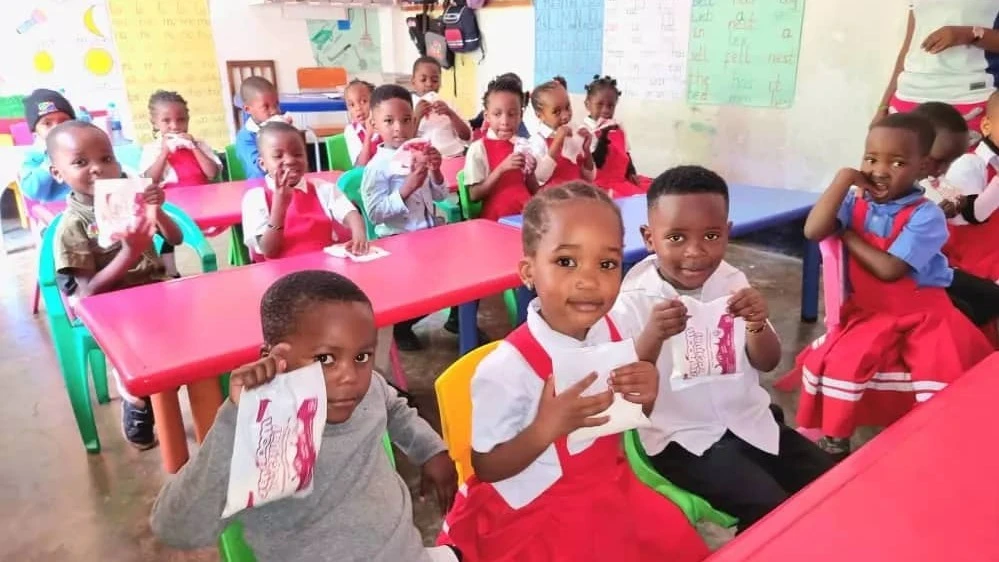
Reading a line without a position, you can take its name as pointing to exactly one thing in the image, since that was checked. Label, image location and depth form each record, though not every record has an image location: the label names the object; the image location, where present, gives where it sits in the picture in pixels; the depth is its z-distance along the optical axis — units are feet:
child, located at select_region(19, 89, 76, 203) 11.21
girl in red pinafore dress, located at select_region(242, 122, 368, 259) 8.55
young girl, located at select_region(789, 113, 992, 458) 7.05
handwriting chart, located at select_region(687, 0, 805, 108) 15.69
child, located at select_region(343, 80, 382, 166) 13.82
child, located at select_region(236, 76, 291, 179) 14.42
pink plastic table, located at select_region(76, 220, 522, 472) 5.19
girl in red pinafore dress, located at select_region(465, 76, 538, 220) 11.12
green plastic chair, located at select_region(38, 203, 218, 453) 8.19
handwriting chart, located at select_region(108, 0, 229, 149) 21.33
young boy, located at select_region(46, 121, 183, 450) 7.75
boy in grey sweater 3.89
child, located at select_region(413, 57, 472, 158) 15.84
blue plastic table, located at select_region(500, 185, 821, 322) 9.04
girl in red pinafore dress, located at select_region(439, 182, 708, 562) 4.27
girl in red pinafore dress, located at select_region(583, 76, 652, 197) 14.48
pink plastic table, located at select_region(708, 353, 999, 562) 2.98
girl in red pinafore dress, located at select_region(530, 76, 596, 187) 12.20
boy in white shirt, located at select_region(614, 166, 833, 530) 5.16
